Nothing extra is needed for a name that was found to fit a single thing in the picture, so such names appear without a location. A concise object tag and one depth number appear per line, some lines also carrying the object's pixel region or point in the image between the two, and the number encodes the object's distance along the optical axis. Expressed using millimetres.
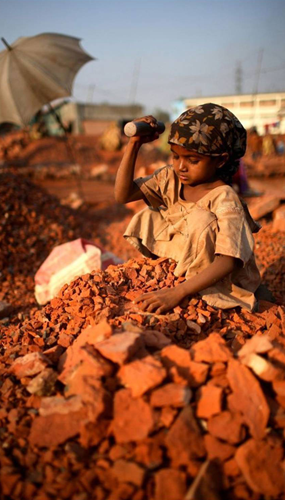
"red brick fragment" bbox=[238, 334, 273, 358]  1455
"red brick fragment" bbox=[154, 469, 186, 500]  1147
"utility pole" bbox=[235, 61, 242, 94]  36531
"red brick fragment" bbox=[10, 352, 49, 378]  1611
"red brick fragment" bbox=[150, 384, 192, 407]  1314
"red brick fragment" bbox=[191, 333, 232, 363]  1472
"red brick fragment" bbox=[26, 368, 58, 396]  1516
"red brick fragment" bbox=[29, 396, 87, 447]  1354
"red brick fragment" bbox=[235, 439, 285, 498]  1185
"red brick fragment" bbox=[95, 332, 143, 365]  1403
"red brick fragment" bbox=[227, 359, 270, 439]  1309
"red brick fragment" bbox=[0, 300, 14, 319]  3102
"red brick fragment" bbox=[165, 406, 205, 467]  1243
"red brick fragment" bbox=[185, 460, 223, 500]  1108
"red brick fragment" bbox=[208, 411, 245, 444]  1271
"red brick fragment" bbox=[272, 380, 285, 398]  1417
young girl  1967
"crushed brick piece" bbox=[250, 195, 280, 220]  5016
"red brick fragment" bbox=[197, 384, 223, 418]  1324
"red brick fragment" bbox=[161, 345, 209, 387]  1422
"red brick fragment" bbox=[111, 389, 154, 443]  1287
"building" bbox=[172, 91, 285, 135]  26211
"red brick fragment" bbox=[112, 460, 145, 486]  1188
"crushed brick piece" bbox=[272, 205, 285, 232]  4633
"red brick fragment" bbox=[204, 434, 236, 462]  1255
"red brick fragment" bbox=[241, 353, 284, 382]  1396
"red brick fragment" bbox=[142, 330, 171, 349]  1591
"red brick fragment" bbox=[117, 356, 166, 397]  1320
